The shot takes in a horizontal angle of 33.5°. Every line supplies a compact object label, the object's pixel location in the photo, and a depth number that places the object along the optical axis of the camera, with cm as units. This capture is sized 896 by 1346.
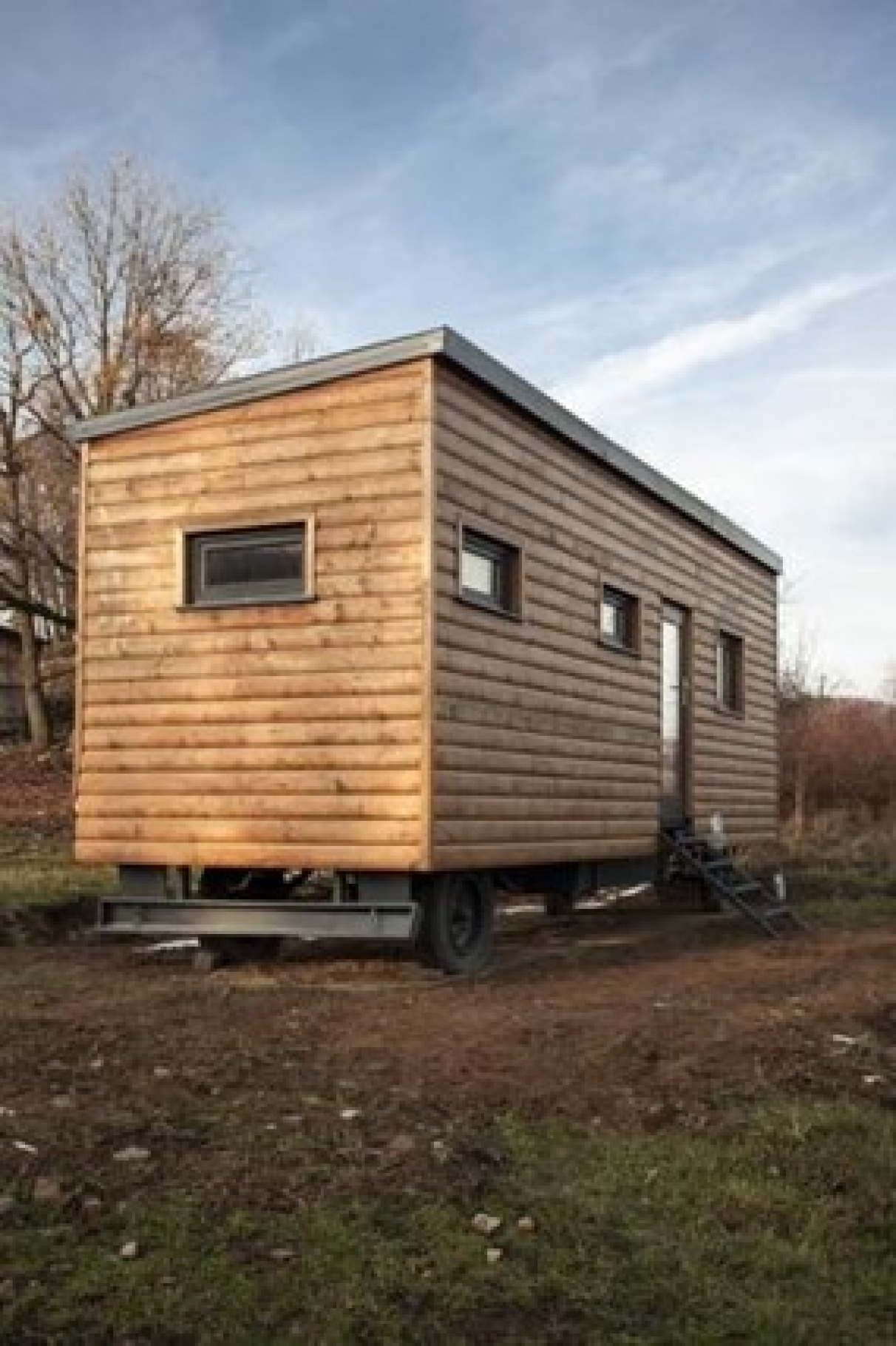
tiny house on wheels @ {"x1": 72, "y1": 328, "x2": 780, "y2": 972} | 948
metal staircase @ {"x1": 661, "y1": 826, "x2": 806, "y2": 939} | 1277
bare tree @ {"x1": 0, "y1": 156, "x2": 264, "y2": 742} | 2694
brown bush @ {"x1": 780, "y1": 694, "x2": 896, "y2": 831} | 2592
